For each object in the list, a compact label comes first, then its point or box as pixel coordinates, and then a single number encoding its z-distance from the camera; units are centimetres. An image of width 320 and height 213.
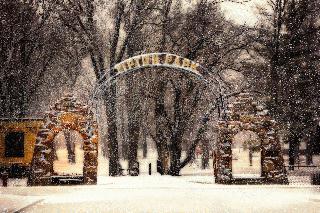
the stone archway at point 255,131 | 2650
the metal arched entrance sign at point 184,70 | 2770
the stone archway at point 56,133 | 2645
